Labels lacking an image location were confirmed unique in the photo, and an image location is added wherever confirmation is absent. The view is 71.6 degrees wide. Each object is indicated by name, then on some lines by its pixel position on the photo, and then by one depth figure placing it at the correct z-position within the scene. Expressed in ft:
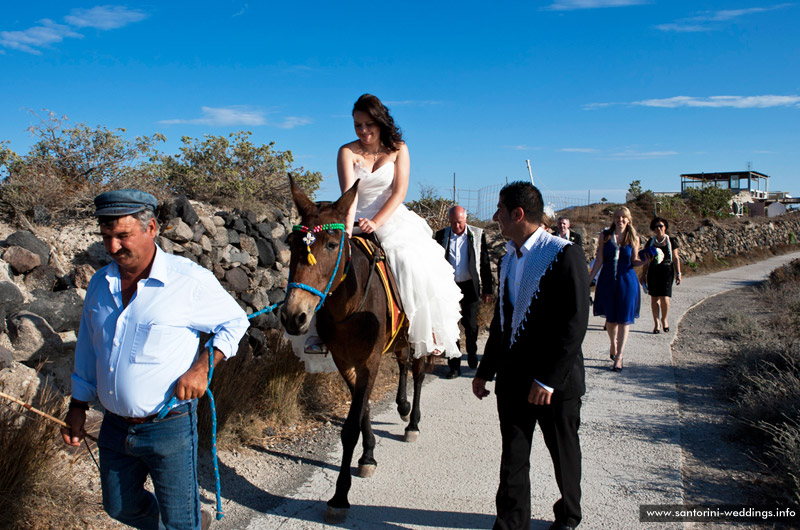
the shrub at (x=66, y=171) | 21.26
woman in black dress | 32.58
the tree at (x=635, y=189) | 106.52
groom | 9.99
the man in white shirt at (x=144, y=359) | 7.92
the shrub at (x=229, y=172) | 30.14
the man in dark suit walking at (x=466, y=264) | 25.53
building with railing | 176.35
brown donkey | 11.62
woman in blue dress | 24.41
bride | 15.65
